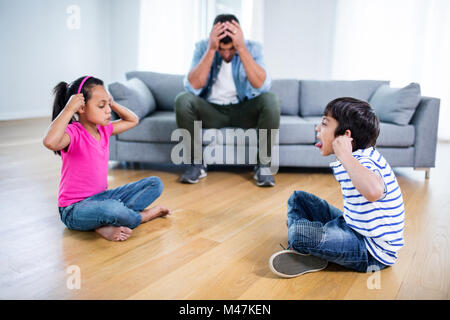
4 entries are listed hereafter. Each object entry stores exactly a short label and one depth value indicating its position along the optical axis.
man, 2.30
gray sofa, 2.54
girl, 1.48
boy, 1.18
